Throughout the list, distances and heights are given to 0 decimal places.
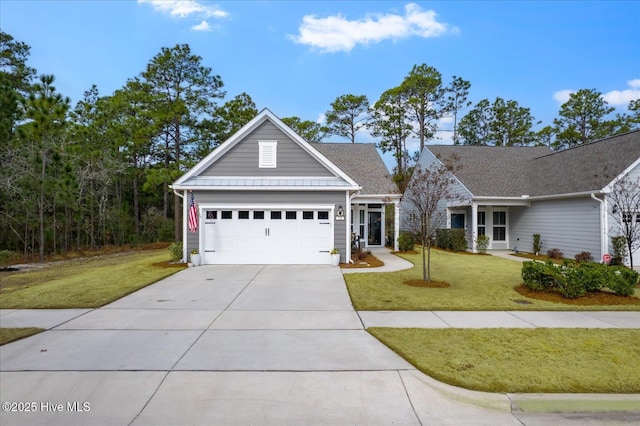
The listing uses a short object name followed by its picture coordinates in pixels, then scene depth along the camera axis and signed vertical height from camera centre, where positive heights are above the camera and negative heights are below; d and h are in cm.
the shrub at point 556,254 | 1642 -203
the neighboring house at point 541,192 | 1459 +86
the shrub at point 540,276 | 886 -167
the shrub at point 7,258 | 1719 -225
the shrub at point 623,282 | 857 -174
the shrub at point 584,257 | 1460 -194
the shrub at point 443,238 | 2006 -155
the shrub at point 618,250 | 1367 -157
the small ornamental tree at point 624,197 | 1237 +48
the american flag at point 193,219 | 1337 -24
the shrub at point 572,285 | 848 -179
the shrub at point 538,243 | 1788 -165
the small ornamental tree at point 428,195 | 1007 +47
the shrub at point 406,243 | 1873 -167
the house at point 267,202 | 1378 +37
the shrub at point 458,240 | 1950 -161
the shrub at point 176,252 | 1423 -157
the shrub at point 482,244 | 1878 -176
